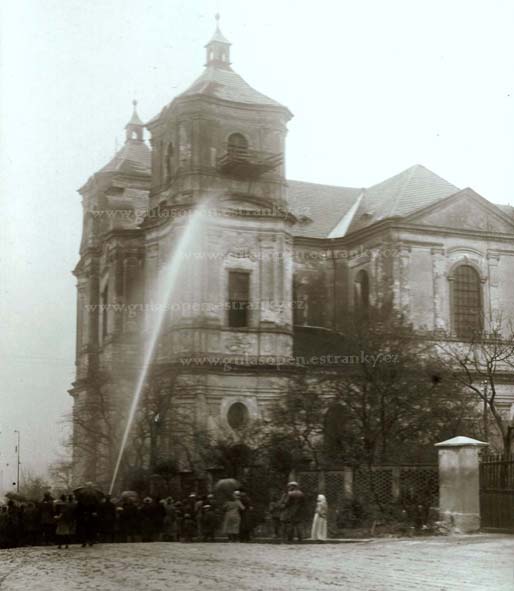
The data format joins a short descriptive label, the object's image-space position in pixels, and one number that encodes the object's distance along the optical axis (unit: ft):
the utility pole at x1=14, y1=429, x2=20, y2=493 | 241.96
